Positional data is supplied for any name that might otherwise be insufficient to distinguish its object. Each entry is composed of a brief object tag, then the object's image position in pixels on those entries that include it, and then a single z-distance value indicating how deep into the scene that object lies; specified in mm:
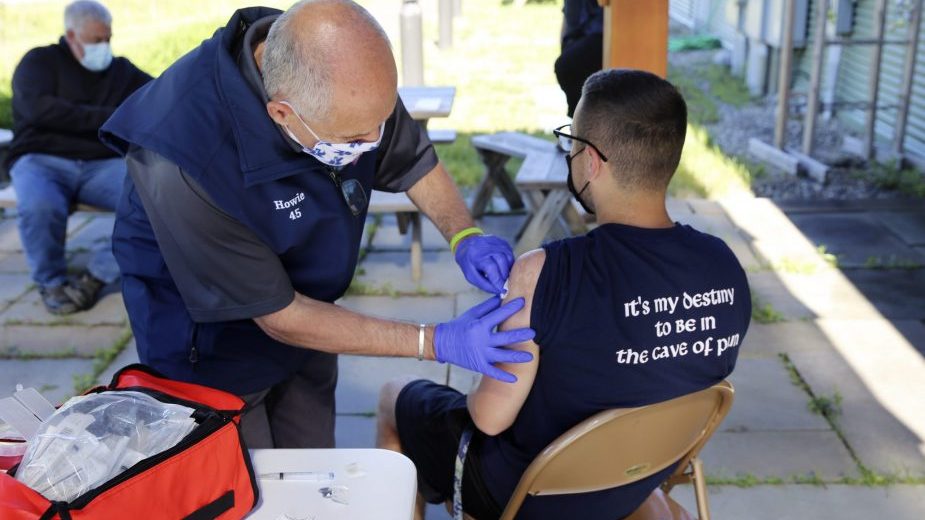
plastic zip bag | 1353
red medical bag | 1306
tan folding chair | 1698
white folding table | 1560
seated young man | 1801
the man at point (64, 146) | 4520
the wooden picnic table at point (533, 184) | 4840
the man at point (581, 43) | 5164
